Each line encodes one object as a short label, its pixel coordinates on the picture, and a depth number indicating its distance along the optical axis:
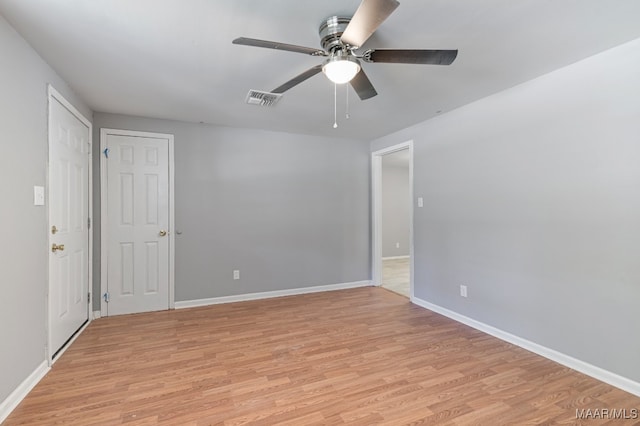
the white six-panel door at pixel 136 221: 3.44
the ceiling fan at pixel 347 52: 1.50
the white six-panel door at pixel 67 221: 2.37
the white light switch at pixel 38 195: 2.07
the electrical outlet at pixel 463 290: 3.24
